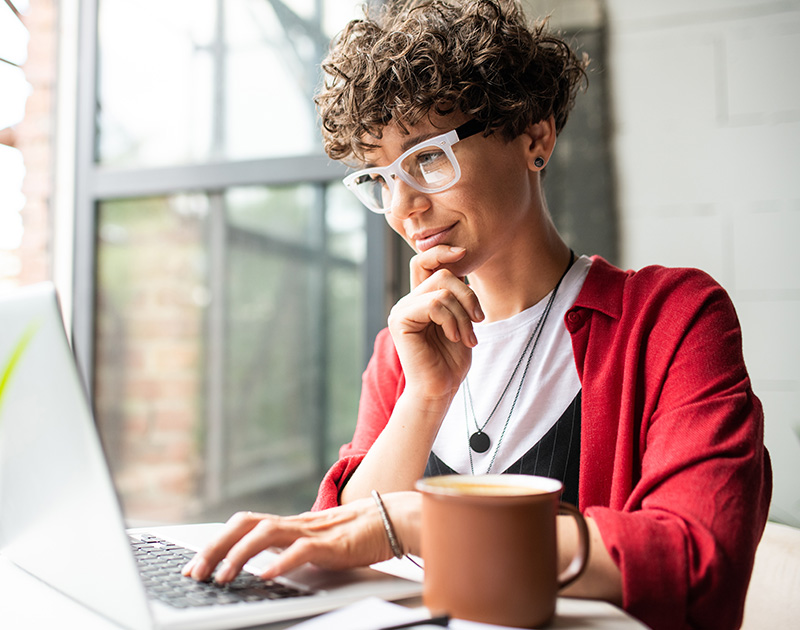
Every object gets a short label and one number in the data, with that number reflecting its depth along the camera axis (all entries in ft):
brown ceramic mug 1.54
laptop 1.62
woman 2.60
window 7.50
